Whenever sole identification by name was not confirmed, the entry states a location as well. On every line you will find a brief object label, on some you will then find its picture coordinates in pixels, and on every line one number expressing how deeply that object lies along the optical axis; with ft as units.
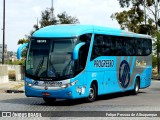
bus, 59.52
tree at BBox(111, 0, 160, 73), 202.28
